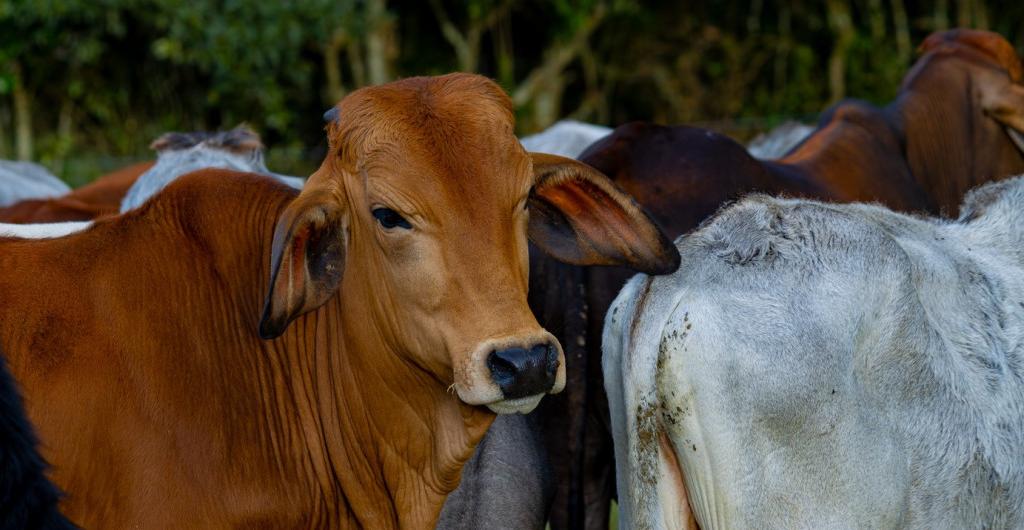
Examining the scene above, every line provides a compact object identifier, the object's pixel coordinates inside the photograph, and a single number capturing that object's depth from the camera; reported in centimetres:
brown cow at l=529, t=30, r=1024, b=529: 508
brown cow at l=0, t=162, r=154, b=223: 739
